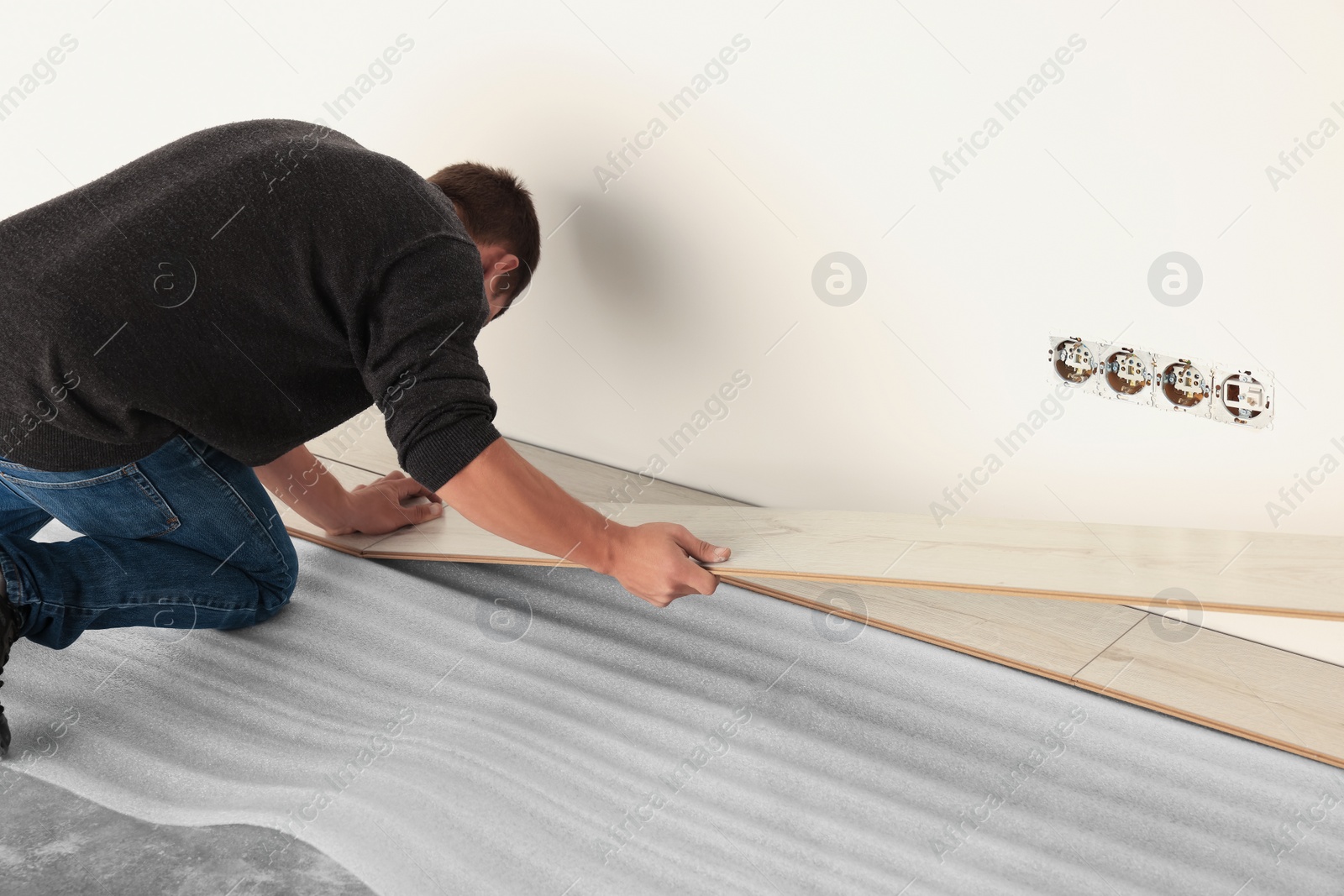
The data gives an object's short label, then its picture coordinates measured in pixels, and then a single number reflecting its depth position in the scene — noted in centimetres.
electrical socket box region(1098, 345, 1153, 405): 168
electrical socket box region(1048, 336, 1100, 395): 173
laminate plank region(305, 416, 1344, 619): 151
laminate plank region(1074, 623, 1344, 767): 166
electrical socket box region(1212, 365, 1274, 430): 159
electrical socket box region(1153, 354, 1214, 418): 164
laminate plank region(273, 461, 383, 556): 222
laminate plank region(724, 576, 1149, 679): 186
